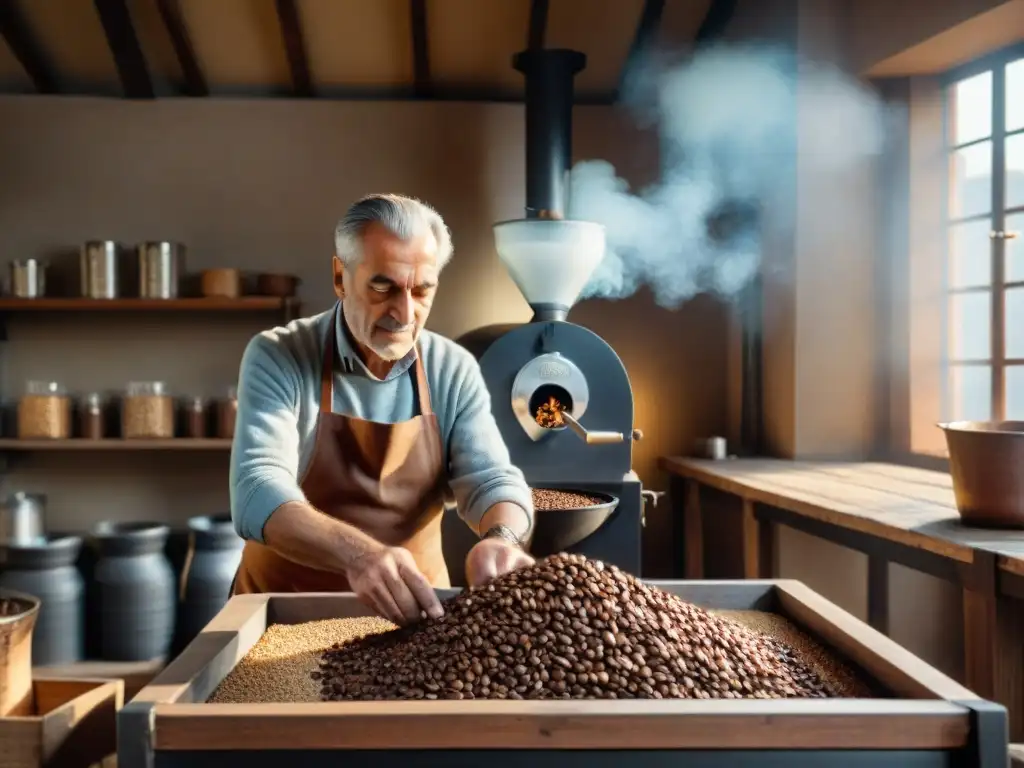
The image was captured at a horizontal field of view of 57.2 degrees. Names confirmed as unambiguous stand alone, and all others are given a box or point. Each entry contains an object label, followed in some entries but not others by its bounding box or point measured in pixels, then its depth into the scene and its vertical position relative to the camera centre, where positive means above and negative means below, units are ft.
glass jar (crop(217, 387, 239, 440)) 13.08 -0.58
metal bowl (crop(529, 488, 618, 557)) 8.82 -1.48
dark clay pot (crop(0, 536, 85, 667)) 11.98 -2.79
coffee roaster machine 9.91 -0.47
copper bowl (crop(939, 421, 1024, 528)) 6.69 -0.77
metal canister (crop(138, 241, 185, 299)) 13.07 +1.42
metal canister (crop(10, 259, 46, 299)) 13.29 +1.33
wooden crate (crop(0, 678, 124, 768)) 7.79 -3.09
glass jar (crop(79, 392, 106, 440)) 13.11 -0.63
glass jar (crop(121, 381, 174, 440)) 12.88 -0.58
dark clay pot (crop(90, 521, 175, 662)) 12.02 -2.90
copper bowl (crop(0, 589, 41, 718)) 9.12 -2.87
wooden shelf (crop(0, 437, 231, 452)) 12.84 -0.98
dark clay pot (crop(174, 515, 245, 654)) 12.14 -2.64
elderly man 5.27 -0.39
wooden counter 6.37 -1.34
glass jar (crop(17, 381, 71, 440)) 12.91 -0.56
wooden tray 3.14 -1.22
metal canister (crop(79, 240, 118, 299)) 13.04 +1.46
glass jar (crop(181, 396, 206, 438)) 13.16 -0.64
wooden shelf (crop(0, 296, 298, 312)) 13.01 +0.96
